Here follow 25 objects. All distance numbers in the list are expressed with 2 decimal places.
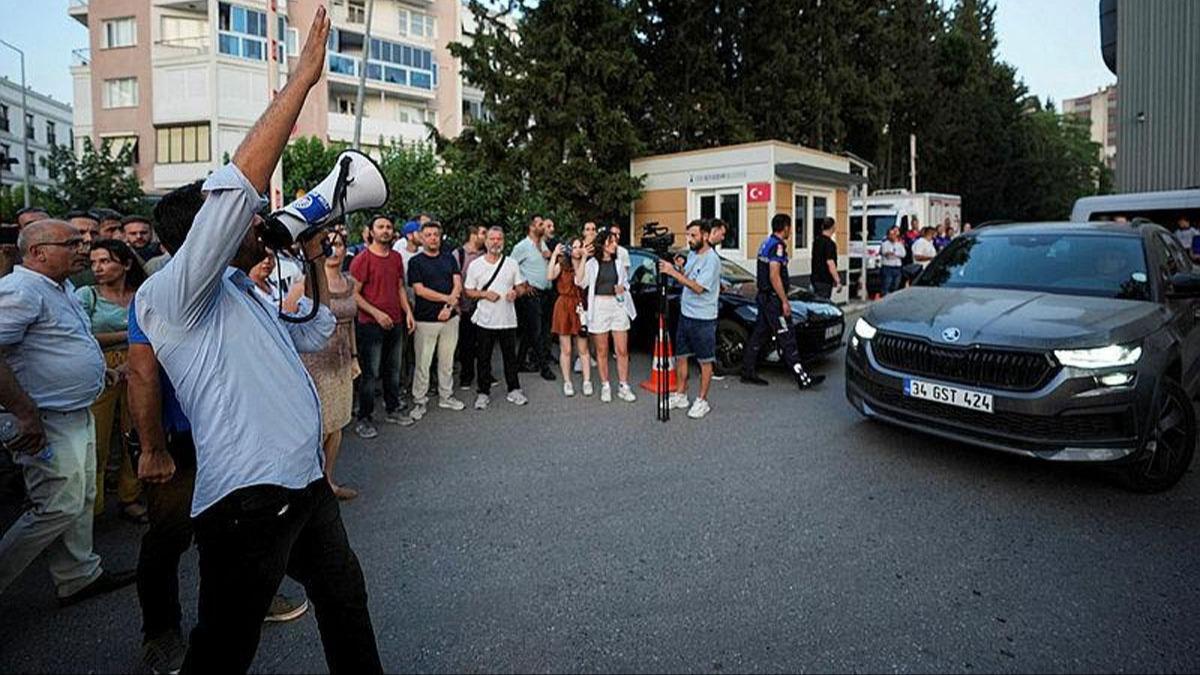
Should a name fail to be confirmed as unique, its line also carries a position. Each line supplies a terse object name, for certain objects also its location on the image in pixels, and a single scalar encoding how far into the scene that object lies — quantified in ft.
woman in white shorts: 23.89
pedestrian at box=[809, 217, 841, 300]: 34.14
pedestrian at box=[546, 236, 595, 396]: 25.30
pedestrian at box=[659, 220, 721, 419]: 21.66
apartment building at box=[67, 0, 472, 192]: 105.29
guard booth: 48.47
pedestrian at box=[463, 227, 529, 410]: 23.38
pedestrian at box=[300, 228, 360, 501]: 14.19
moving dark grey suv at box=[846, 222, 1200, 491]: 13.89
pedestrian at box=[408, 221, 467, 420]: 22.06
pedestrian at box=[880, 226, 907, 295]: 48.93
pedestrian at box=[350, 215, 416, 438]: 19.89
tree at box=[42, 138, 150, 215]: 62.13
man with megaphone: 5.84
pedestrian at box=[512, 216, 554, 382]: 28.04
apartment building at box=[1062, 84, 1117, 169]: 360.28
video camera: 22.84
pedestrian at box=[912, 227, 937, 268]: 49.36
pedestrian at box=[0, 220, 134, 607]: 9.75
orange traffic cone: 22.28
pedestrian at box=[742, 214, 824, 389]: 25.08
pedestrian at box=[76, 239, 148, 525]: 12.83
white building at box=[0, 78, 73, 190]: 174.40
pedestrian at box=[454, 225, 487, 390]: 26.32
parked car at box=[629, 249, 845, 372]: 27.27
